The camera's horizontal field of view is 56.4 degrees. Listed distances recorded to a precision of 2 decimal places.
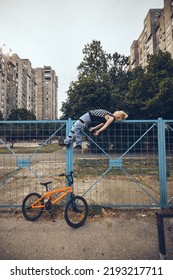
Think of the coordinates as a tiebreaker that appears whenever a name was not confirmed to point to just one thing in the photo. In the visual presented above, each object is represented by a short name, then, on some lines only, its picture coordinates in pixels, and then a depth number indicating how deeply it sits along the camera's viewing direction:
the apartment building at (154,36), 29.72
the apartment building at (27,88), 60.60
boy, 4.00
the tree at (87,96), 18.17
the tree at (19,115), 53.43
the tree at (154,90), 16.11
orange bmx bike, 3.65
